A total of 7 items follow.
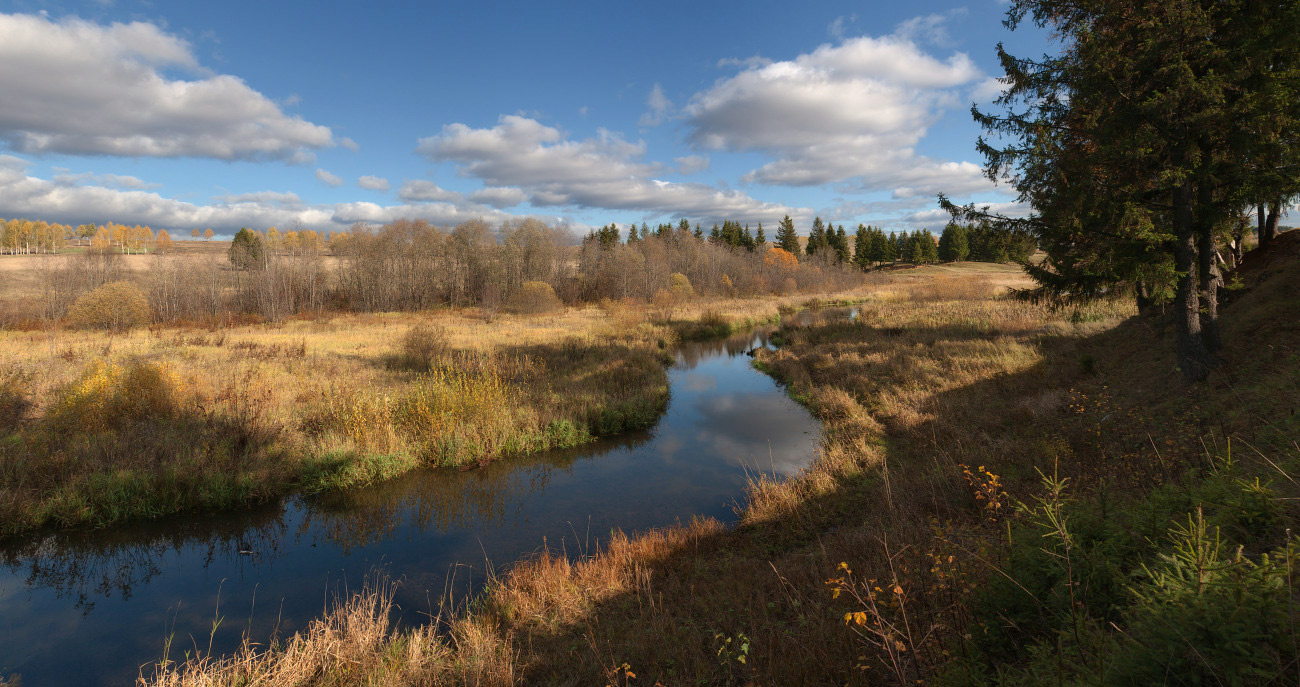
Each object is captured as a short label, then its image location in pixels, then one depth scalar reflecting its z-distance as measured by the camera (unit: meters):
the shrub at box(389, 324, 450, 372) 18.91
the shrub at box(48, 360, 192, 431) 10.58
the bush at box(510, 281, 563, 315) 42.91
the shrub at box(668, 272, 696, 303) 55.04
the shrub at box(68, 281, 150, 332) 26.62
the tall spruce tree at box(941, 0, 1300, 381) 7.66
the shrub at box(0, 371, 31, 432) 10.67
